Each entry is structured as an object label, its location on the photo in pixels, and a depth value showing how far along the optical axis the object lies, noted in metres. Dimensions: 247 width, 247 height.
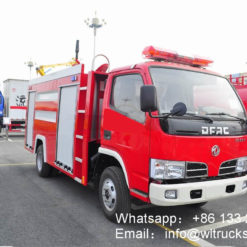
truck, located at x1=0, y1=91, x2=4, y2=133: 16.14
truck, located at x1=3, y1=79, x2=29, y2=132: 16.22
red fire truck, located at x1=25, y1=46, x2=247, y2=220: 3.27
